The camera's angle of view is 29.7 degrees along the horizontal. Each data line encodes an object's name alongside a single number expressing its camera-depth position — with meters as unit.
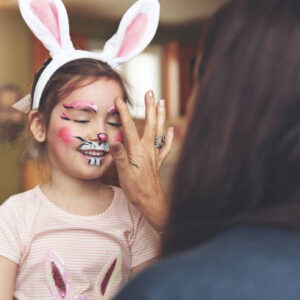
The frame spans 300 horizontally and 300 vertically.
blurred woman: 0.51
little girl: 1.12
